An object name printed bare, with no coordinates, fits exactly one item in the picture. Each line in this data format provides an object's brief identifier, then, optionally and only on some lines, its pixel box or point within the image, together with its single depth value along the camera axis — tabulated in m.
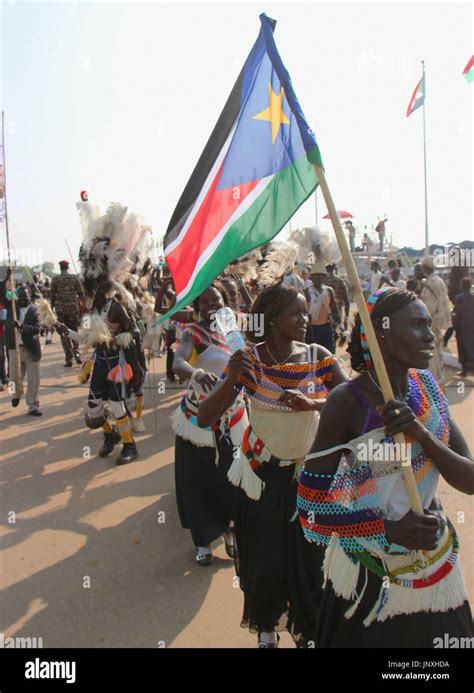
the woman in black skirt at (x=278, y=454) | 2.77
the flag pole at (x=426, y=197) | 19.63
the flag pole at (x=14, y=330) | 8.38
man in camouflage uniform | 10.73
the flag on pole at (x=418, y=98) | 18.56
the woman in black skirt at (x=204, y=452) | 3.98
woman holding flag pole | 1.91
